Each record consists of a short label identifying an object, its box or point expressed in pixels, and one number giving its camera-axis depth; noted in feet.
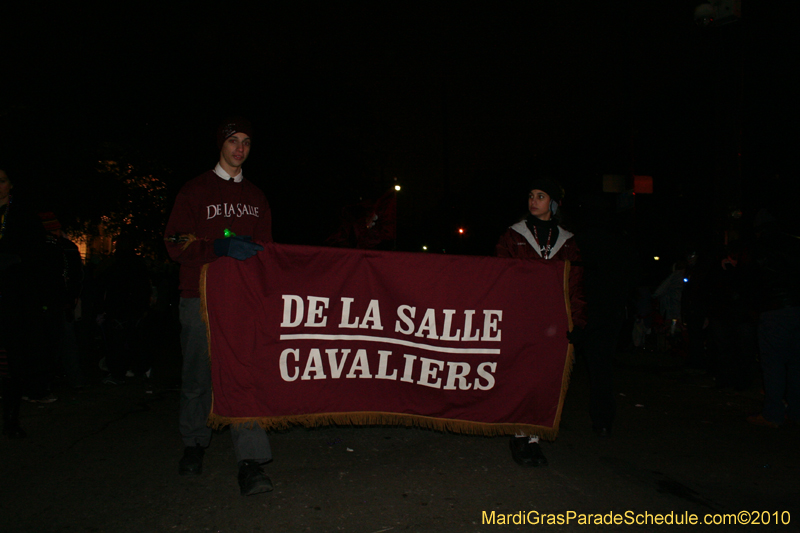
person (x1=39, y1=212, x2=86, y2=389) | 20.90
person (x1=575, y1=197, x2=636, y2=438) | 16.05
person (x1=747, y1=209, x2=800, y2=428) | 17.72
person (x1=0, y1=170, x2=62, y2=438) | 15.84
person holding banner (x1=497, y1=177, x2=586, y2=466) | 14.52
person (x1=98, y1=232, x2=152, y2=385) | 24.72
